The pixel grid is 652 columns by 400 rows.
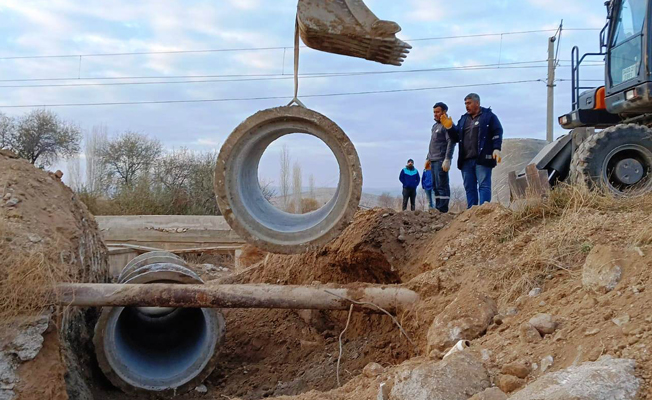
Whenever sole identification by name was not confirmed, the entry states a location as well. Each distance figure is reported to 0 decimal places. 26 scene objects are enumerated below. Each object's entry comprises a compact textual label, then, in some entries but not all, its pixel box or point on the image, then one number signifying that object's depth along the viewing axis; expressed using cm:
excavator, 665
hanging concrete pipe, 529
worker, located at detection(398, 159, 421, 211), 1252
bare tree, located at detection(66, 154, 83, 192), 1981
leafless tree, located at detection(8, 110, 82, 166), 2469
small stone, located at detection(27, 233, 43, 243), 510
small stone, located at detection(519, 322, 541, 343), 324
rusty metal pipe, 488
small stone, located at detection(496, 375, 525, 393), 292
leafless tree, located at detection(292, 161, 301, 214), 2328
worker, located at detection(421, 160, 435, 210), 1193
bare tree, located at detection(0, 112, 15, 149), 2408
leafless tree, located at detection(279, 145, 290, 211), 2380
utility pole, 2166
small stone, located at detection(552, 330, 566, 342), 314
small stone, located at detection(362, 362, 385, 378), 373
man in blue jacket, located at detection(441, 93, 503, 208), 721
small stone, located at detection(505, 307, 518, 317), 378
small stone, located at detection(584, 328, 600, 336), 302
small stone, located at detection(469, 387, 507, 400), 279
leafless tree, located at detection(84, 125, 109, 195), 2305
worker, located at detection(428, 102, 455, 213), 808
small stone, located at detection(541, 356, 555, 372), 297
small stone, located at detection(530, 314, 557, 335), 327
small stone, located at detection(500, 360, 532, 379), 299
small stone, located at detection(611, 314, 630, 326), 298
